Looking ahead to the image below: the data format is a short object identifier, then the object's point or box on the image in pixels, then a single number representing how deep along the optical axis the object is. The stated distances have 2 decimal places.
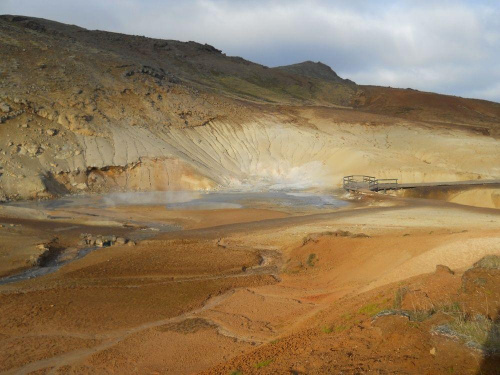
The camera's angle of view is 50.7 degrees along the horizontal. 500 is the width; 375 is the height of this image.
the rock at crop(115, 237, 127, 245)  19.95
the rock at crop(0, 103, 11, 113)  34.31
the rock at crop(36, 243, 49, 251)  18.30
